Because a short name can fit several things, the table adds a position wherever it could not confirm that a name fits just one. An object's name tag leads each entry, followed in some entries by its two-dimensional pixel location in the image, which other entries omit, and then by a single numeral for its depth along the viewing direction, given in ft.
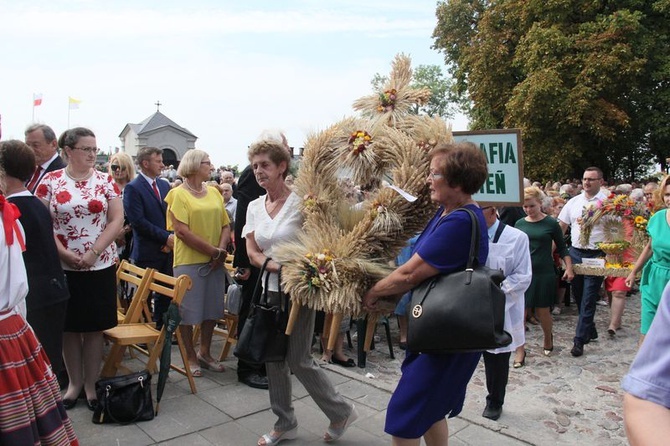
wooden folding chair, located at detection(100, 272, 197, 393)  13.05
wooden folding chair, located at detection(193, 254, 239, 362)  16.84
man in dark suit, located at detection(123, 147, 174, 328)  17.04
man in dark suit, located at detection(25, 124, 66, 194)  14.17
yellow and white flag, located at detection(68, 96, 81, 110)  105.48
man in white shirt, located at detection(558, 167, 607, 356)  19.97
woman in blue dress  7.59
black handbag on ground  11.85
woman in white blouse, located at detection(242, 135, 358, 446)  10.70
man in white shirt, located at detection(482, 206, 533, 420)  13.65
